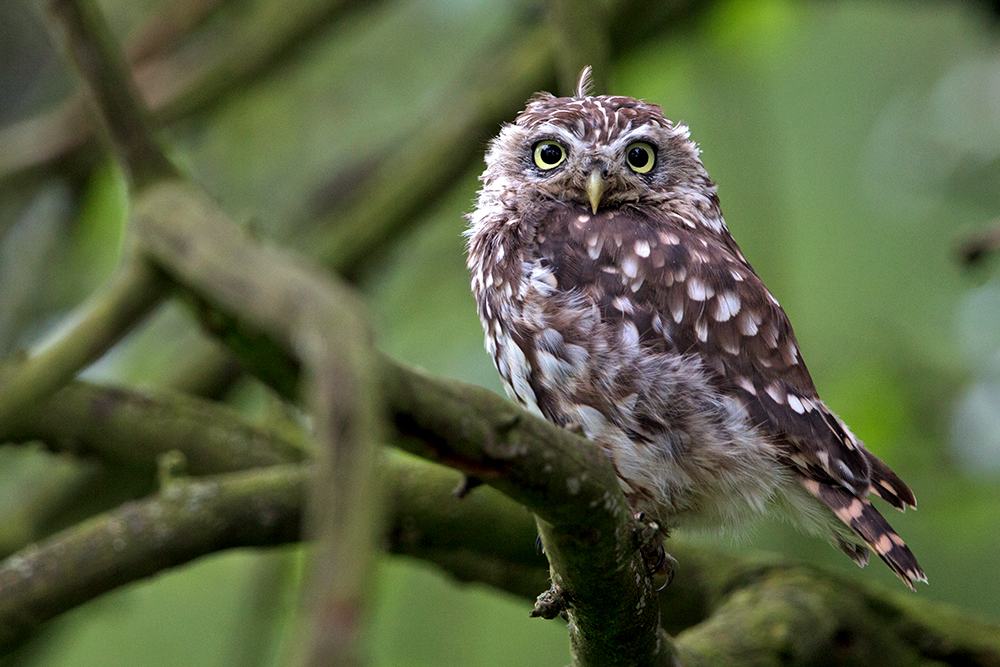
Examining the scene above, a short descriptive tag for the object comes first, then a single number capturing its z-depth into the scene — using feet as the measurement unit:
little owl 15.40
